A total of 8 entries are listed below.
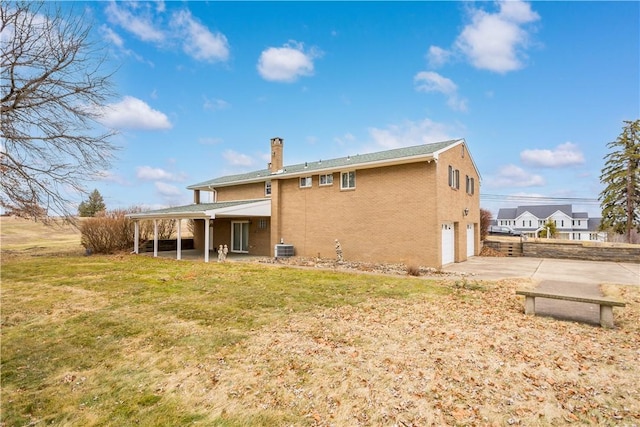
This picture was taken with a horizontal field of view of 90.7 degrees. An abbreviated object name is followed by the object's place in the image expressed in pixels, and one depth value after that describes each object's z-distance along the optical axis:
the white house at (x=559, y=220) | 61.88
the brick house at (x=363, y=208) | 15.53
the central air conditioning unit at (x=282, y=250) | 19.66
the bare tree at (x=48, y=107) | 9.33
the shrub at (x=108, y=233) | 22.94
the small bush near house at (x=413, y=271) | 13.50
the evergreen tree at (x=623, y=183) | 30.06
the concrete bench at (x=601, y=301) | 6.74
